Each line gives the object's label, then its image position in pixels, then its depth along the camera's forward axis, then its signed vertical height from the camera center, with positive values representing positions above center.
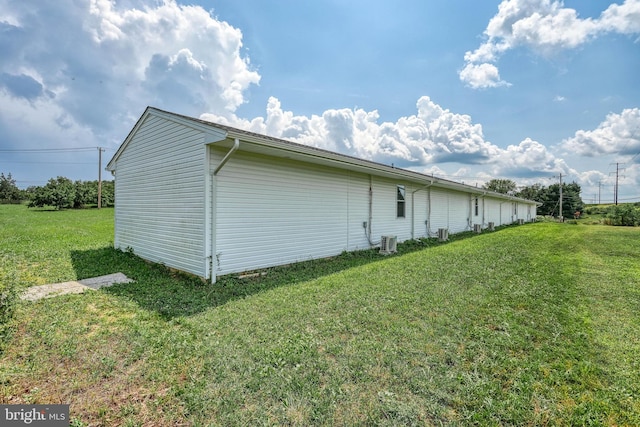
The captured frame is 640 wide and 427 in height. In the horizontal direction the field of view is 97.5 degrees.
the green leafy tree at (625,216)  23.20 +0.13
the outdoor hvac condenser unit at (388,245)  9.02 -0.99
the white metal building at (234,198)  5.48 +0.36
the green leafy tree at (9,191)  40.56 +2.73
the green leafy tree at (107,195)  30.97 +1.77
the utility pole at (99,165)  26.50 +4.33
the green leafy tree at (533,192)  51.69 +4.84
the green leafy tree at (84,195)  28.78 +1.66
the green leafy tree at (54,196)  26.89 +1.37
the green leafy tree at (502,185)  60.94 +6.75
